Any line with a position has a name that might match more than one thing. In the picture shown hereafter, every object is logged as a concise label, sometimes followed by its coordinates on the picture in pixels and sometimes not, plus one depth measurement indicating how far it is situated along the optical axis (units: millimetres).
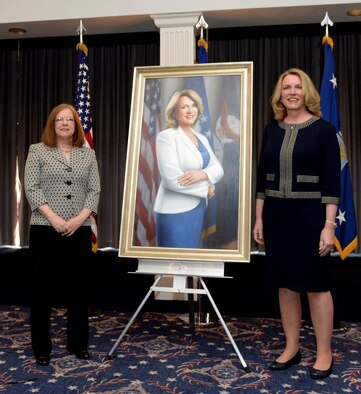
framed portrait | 2900
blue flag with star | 4145
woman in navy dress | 2605
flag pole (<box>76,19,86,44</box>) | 4615
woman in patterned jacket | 2854
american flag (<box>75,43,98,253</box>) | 4605
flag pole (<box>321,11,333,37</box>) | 4118
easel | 2857
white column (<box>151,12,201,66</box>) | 4711
